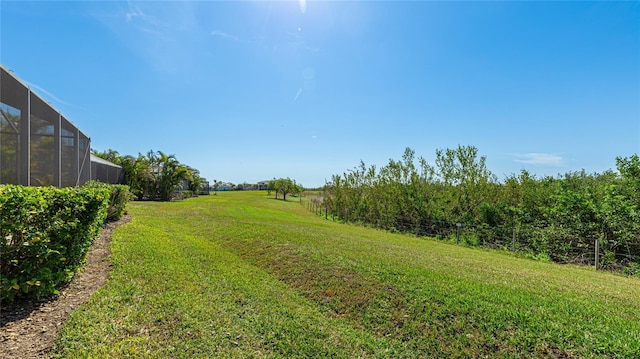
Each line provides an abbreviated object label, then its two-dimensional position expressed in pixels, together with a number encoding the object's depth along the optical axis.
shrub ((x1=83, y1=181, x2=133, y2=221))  10.12
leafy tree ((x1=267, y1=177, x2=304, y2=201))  53.50
